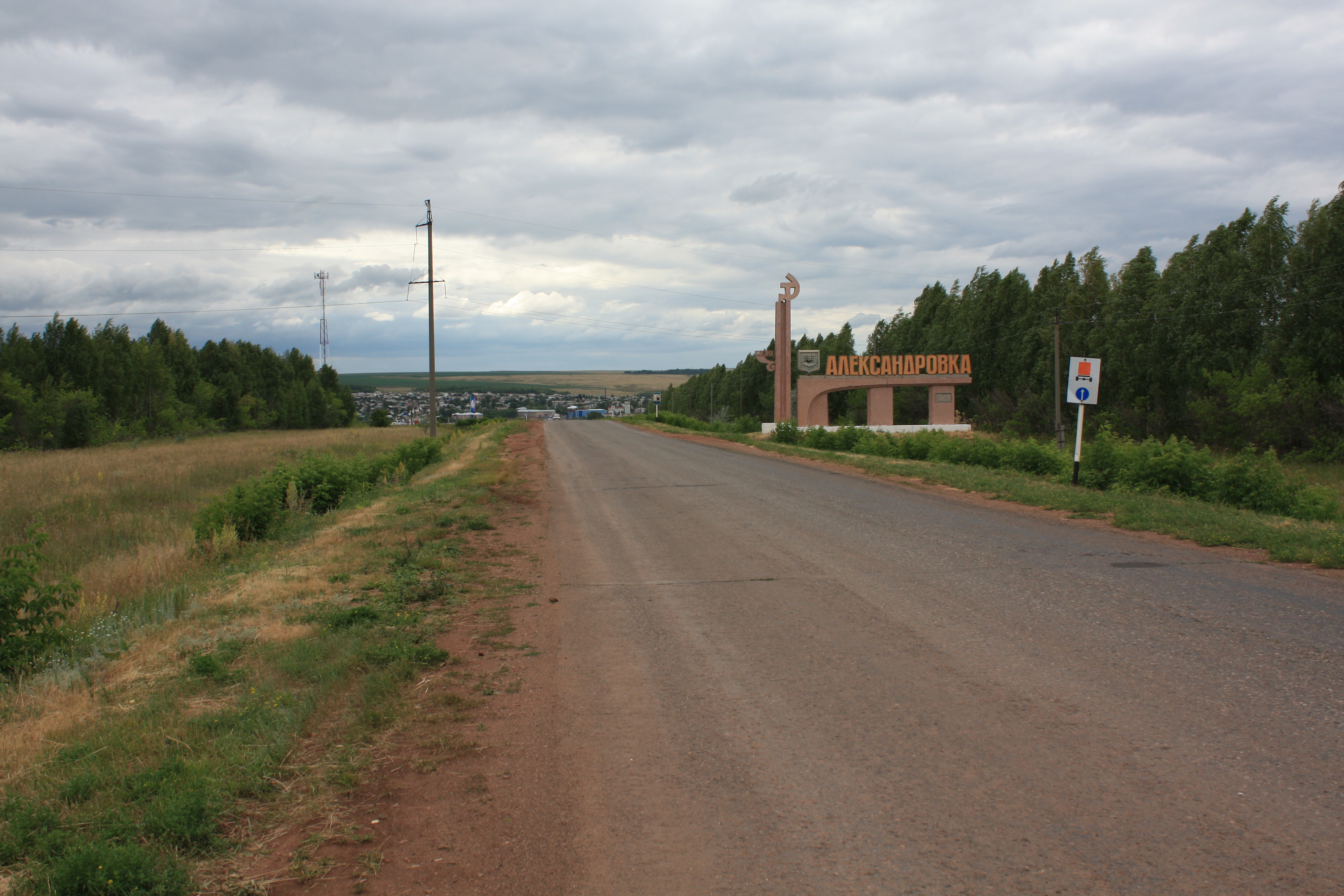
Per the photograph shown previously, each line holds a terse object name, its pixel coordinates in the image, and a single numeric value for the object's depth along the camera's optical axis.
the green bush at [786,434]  36.84
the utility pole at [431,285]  37.34
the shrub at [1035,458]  19.14
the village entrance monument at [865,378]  54.38
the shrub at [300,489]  14.03
